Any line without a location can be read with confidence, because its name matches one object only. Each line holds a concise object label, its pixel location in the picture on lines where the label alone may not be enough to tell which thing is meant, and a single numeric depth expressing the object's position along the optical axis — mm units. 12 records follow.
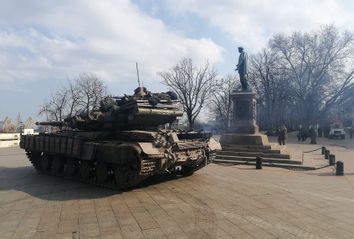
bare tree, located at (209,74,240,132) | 51719
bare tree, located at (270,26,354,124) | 48219
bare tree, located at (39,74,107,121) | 45500
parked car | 46269
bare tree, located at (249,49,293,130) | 52081
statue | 21547
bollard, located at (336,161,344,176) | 14055
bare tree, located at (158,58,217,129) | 46469
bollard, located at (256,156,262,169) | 15505
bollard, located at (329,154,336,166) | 16859
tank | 9945
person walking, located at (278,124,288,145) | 26630
